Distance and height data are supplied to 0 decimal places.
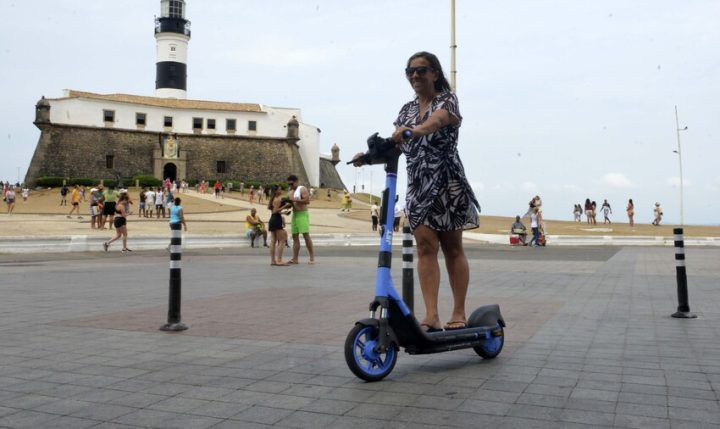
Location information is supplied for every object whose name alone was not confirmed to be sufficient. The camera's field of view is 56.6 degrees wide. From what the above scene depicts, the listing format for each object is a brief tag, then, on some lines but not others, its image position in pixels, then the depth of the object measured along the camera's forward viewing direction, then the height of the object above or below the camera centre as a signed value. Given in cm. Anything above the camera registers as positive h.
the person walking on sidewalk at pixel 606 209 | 4644 +92
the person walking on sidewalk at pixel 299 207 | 1320 +30
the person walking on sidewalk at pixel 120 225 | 1853 -9
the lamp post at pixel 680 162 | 4166 +383
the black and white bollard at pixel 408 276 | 669 -54
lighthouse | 7600 +1976
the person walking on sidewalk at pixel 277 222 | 1334 +0
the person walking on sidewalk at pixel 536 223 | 2602 -4
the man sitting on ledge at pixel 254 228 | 2308 -22
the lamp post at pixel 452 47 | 2247 +602
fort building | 6919 +967
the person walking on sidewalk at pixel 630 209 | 4156 +82
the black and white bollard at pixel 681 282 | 667 -61
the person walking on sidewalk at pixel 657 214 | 4360 +54
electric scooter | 381 -63
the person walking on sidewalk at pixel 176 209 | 1726 +33
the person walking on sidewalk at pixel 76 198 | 3728 +130
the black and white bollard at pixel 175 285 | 575 -55
